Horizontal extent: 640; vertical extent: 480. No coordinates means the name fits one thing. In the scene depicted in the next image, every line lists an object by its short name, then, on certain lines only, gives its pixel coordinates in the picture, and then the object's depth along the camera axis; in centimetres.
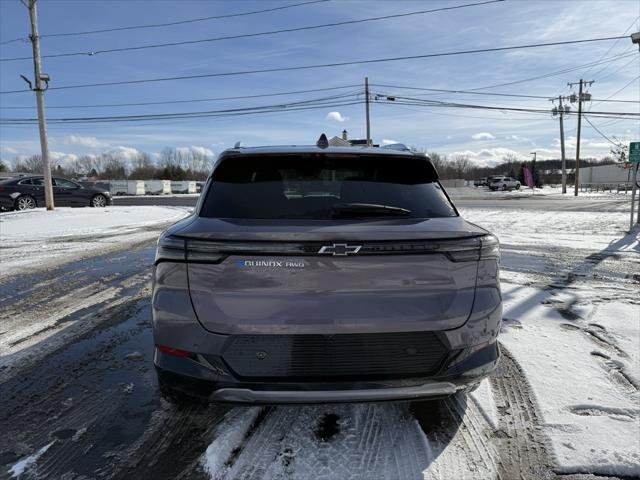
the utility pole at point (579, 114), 4259
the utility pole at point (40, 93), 1825
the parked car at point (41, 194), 2016
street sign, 1219
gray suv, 220
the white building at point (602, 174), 7057
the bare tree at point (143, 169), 10244
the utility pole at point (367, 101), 3878
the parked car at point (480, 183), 7594
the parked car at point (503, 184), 5662
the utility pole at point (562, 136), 4888
